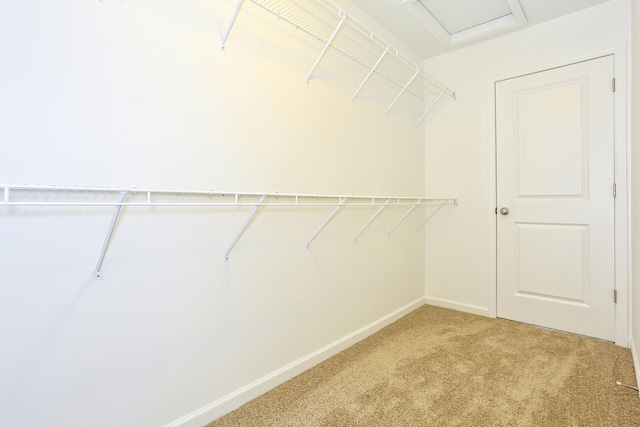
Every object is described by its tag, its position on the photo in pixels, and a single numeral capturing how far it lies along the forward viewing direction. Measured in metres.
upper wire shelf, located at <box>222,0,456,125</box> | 1.63
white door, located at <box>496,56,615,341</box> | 2.12
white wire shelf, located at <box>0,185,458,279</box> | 0.92
